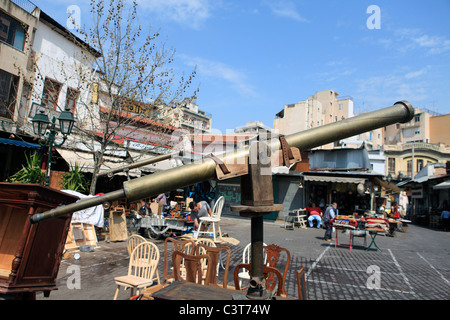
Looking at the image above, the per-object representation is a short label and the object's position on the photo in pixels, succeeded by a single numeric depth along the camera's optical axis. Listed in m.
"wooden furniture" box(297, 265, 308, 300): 2.85
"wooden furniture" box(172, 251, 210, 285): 3.58
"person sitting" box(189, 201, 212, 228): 9.20
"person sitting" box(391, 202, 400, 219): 18.43
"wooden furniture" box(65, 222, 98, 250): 8.17
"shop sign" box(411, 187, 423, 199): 27.61
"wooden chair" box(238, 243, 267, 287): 4.62
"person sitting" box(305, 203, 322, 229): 16.94
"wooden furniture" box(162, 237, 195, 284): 4.42
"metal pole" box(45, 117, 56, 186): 7.41
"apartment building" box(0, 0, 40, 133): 14.02
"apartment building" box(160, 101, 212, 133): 59.09
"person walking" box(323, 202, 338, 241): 12.38
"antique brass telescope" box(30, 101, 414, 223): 1.58
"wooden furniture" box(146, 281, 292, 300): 2.15
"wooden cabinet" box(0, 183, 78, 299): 2.47
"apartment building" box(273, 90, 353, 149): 46.16
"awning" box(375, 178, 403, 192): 17.34
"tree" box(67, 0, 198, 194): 11.25
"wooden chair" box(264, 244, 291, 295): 4.33
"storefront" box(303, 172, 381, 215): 17.61
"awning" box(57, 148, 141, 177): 13.60
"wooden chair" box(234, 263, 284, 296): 2.88
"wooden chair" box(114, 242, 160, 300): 4.01
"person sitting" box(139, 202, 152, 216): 12.70
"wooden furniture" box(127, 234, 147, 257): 5.10
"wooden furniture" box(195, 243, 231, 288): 3.69
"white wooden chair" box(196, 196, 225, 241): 7.49
